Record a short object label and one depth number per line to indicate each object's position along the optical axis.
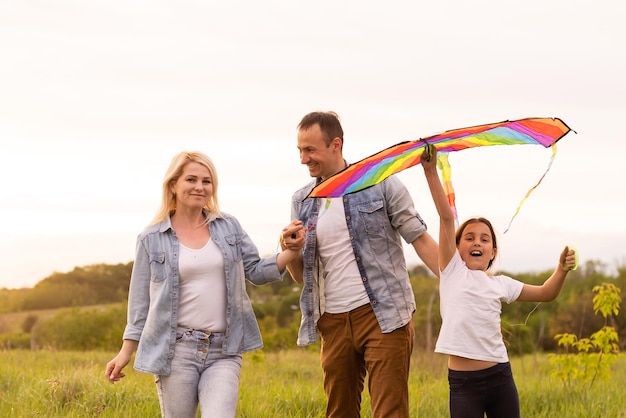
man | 4.97
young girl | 4.58
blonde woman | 4.61
